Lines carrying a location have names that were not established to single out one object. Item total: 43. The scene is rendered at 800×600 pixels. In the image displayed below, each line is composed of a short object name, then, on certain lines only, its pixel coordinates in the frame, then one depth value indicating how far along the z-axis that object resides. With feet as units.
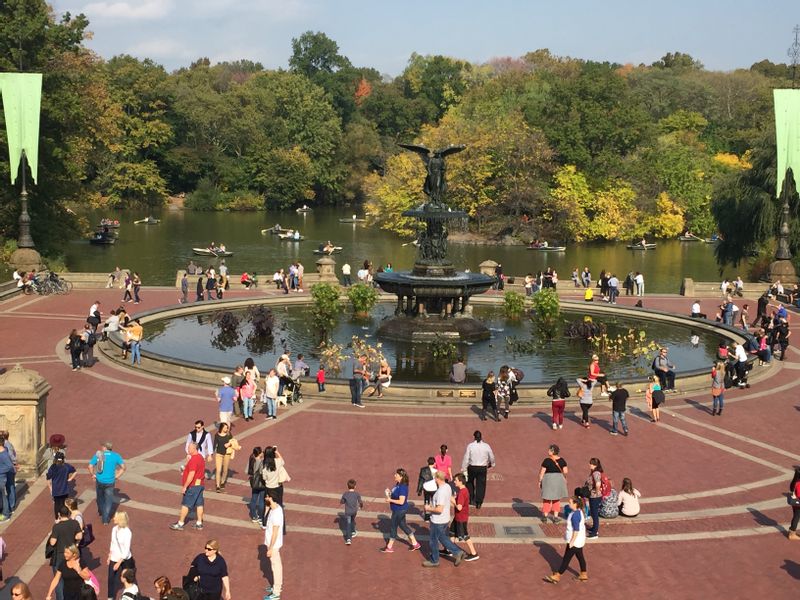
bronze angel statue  116.67
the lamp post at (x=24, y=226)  148.97
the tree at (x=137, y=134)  358.23
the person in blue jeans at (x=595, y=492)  53.06
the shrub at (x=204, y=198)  394.52
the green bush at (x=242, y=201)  396.26
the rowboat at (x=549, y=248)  263.51
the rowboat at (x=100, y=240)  251.60
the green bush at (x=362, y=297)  124.67
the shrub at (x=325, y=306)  115.85
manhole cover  53.52
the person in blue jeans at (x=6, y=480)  52.70
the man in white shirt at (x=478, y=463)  55.88
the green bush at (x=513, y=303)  126.31
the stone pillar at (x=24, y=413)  59.31
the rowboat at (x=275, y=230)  295.07
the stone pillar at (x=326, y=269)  155.33
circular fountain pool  98.89
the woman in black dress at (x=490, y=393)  76.07
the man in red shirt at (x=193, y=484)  51.72
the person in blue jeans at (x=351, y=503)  50.37
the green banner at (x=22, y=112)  141.69
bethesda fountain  112.37
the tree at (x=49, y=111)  167.12
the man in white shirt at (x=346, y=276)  156.66
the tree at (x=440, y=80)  444.55
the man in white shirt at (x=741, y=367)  91.50
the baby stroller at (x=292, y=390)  79.92
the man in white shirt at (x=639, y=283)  153.44
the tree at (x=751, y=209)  177.37
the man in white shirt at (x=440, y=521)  48.26
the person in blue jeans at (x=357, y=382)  79.87
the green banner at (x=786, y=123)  149.38
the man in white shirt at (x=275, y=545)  44.21
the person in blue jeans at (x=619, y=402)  72.43
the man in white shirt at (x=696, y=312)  126.05
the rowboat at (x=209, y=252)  231.65
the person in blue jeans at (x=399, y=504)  49.39
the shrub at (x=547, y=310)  117.60
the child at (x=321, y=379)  81.89
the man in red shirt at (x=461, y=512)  49.60
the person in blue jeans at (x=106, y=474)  52.24
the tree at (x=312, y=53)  529.04
